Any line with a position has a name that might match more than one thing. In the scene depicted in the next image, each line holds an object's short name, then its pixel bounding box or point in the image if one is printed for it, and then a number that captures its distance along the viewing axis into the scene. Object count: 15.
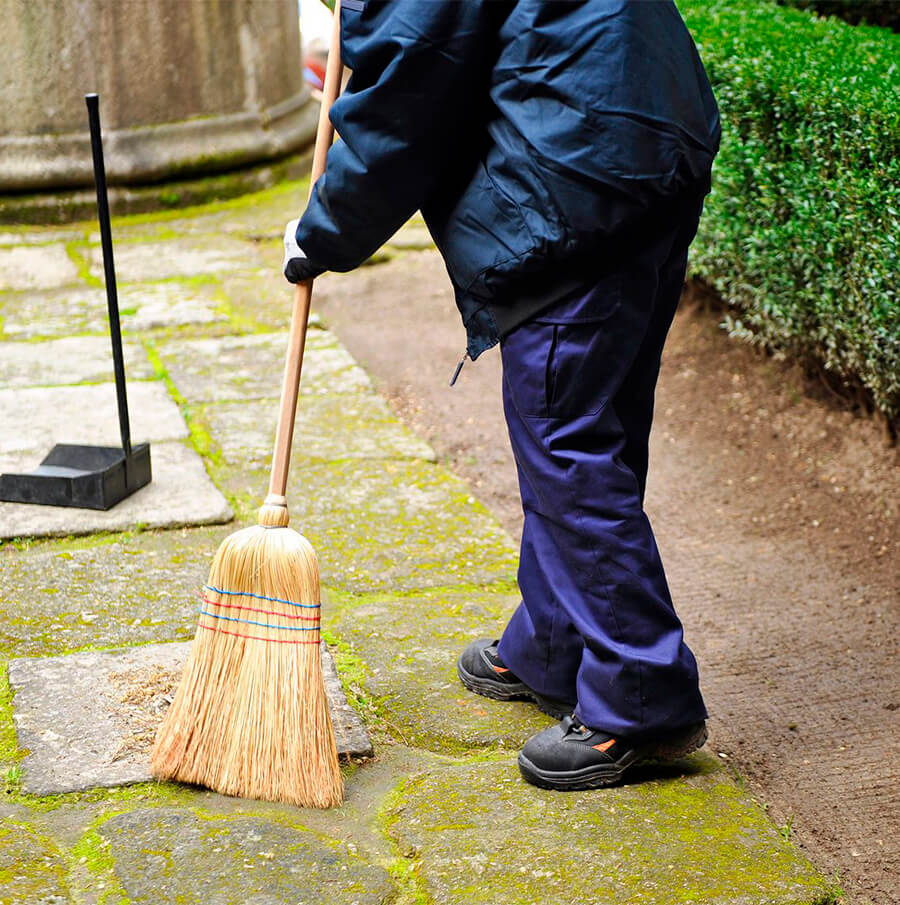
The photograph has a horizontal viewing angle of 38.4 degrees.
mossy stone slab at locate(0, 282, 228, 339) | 5.08
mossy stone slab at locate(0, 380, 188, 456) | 4.00
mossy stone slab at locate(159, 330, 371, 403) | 4.50
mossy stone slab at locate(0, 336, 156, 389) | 4.52
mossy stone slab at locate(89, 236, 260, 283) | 5.79
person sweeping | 2.12
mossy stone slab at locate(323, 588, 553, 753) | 2.61
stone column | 6.23
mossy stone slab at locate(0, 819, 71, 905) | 2.05
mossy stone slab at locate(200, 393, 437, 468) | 4.01
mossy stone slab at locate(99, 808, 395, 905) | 2.07
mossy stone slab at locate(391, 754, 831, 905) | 2.10
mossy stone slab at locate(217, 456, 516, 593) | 3.30
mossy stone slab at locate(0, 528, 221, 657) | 2.93
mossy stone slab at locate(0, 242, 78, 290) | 5.64
